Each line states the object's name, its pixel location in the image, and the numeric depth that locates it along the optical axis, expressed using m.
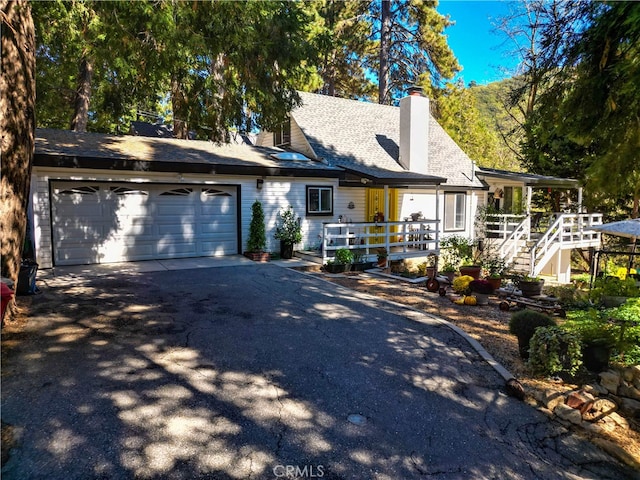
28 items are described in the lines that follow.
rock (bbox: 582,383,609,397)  4.62
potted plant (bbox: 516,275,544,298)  8.90
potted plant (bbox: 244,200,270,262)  12.62
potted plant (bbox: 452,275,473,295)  8.77
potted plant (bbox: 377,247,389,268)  12.38
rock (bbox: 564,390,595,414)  4.31
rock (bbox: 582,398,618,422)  4.26
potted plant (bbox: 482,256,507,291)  9.30
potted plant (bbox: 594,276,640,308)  7.16
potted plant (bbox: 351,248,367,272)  11.73
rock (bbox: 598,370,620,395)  4.79
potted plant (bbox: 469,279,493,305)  8.23
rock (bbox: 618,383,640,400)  4.66
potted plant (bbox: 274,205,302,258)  12.98
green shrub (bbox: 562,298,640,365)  4.97
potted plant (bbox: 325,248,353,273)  11.28
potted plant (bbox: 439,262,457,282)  10.46
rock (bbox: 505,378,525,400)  4.48
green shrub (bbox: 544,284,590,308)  7.80
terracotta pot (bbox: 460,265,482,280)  10.23
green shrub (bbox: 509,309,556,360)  5.51
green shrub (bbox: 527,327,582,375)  4.93
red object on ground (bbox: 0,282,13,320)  3.01
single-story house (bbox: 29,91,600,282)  10.62
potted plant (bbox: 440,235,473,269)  12.84
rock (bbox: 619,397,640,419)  4.51
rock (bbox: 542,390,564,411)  4.36
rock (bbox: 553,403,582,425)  4.16
